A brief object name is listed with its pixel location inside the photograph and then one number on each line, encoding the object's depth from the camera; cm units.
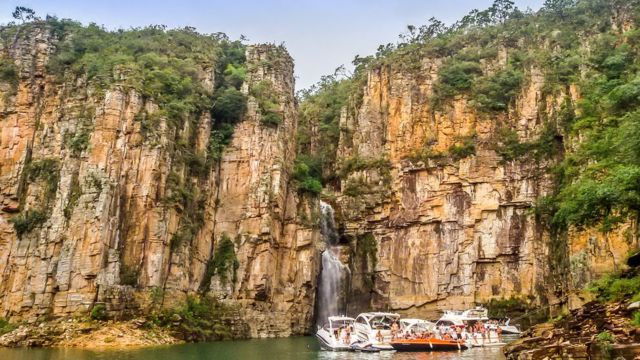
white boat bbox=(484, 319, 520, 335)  4252
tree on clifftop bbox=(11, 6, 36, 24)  5457
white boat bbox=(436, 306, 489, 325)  3959
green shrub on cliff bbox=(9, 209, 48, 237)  4100
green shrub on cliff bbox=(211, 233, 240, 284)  4497
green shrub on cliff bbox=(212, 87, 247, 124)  5162
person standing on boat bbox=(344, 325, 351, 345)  3378
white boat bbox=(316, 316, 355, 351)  3372
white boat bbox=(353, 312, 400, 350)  3321
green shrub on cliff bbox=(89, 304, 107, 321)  3653
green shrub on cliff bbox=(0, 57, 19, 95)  4681
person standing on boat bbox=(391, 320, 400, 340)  3371
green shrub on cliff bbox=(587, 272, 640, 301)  1758
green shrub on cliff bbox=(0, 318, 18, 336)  3678
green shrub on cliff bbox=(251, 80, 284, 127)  5166
